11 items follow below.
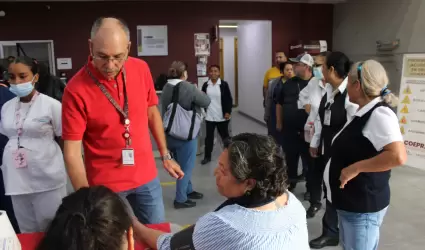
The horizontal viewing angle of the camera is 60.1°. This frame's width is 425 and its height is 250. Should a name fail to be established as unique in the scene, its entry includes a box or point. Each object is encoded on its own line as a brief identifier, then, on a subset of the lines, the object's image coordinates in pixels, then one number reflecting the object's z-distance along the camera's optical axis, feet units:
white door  26.40
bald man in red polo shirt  5.27
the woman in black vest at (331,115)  8.59
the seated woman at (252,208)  3.44
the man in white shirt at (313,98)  11.75
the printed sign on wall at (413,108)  16.14
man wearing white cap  13.28
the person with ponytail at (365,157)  5.79
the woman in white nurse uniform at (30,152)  7.29
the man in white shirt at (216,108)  17.60
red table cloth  4.95
